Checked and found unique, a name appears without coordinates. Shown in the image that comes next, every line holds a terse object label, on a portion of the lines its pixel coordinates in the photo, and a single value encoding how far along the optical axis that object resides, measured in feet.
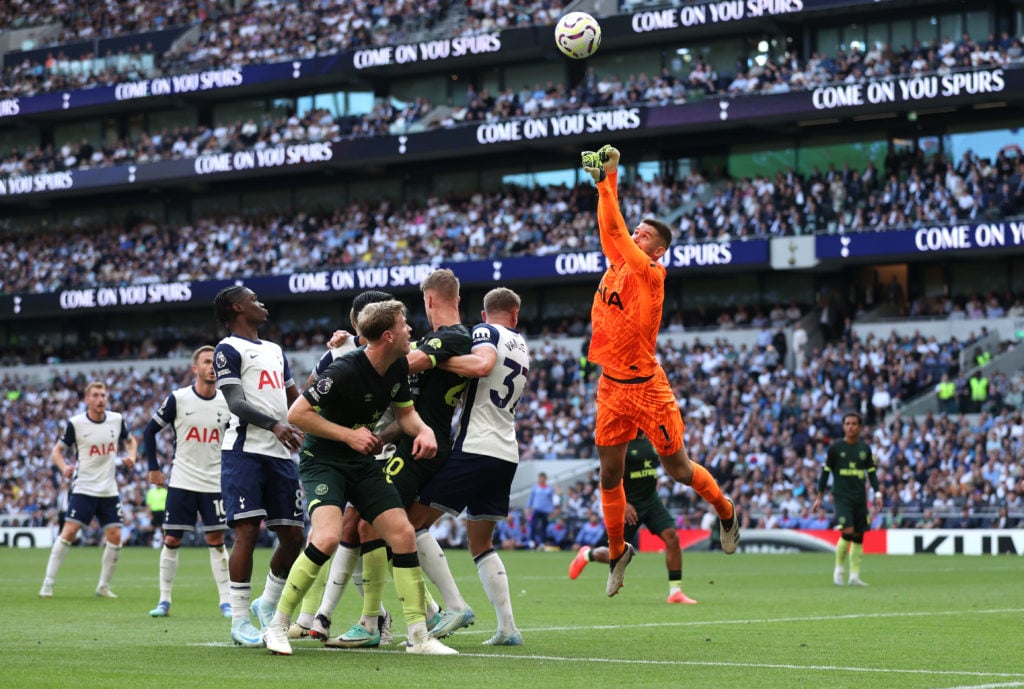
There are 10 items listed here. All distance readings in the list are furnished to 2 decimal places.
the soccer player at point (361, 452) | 30.89
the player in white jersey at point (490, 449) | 34.22
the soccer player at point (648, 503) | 55.72
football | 48.34
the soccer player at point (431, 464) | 33.94
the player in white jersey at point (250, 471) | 34.65
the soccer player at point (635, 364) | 38.24
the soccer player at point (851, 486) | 66.44
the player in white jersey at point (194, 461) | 50.52
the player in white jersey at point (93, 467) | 60.34
